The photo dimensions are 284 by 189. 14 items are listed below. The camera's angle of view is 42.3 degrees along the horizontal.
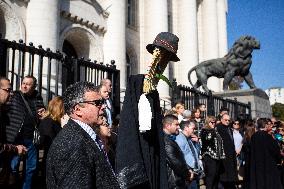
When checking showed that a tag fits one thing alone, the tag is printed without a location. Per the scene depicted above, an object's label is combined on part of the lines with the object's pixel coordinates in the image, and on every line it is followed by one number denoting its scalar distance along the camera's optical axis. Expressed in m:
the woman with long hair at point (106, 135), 4.61
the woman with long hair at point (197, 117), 8.80
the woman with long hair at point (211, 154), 7.48
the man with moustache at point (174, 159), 5.33
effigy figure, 3.04
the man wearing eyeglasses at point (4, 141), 4.66
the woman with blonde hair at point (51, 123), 5.47
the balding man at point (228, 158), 7.89
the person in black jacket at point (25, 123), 4.98
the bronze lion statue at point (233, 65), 15.44
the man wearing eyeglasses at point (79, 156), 2.03
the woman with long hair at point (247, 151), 7.86
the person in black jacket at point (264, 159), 7.37
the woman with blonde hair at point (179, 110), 8.29
